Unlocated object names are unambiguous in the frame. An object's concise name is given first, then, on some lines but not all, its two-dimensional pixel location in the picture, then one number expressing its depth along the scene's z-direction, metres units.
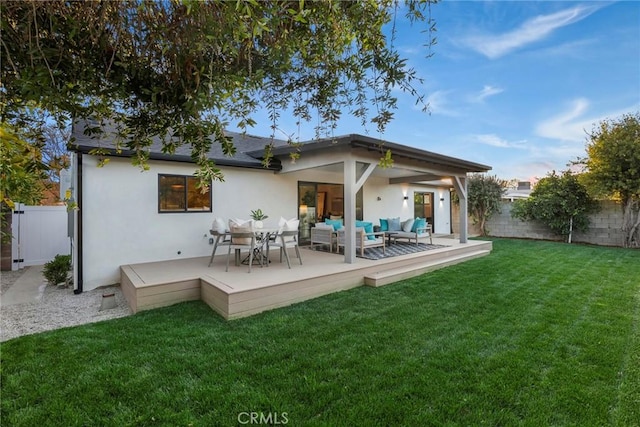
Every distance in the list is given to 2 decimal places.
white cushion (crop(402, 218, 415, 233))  9.20
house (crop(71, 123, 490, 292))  5.91
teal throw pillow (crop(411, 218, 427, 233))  9.18
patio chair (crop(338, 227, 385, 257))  7.43
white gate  8.04
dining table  5.94
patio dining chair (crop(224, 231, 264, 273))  5.63
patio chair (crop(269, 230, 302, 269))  5.93
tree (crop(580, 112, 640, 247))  9.98
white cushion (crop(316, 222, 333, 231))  8.16
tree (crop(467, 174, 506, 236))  14.08
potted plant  6.84
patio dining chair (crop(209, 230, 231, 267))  6.10
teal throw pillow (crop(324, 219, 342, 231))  8.59
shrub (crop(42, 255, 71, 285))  6.41
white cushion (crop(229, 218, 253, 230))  5.93
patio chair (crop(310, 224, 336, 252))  8.01
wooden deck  4.48
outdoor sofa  9.10
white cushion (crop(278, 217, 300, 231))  6.06
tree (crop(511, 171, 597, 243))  11.95
